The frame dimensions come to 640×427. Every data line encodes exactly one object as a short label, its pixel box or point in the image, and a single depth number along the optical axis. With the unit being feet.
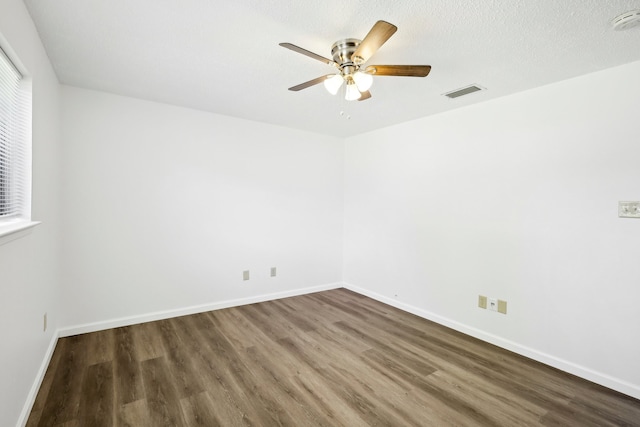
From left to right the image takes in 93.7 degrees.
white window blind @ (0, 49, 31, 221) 5.36
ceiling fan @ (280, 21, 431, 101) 5.46
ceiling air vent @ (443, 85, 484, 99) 8.51
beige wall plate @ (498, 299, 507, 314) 8.98
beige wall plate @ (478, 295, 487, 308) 9.45
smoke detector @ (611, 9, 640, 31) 5.14
